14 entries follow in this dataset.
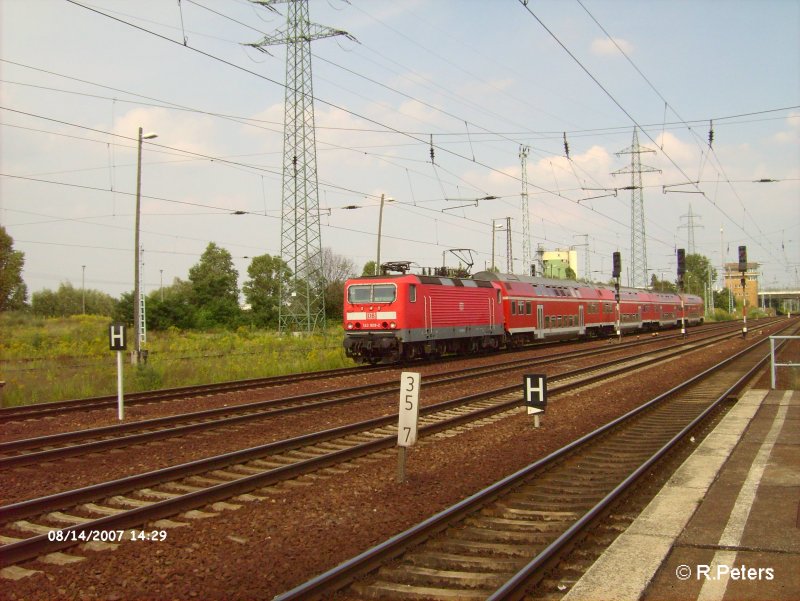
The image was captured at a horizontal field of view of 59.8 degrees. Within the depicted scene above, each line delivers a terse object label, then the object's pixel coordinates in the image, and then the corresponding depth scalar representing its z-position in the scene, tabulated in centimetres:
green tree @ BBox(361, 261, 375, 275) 8335
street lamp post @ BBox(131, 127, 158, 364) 2275
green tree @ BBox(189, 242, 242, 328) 6021
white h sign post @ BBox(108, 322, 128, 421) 1348
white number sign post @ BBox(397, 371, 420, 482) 825
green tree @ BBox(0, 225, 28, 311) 5506
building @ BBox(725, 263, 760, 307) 13950
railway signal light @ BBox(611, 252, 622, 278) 3594
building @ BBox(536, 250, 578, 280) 12985
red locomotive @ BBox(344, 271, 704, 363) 2397
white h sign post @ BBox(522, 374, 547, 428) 1184
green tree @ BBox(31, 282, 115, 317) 9394
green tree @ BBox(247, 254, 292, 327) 8660
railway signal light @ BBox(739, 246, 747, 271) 3331
